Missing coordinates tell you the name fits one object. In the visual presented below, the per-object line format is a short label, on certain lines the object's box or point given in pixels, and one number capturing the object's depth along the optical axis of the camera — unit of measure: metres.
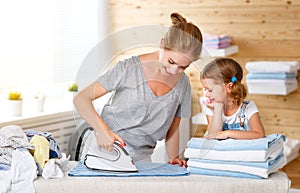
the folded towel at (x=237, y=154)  1.75
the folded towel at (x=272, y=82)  3.65
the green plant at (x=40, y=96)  3.70
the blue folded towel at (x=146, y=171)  1.79
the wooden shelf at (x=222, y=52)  3.76
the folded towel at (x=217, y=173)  1.75
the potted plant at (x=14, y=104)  3.45
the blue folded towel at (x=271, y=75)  3.65
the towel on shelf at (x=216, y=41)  3.80
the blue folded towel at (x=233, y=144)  1.77
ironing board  1.71
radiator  3.41
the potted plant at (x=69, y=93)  3.81
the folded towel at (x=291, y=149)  3.56
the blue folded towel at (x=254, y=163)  1.74
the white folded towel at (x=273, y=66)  3.64
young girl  1.86
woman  1.77
